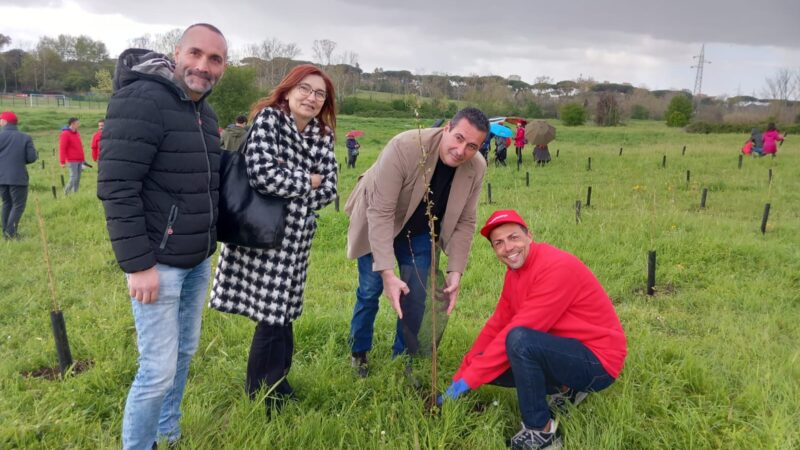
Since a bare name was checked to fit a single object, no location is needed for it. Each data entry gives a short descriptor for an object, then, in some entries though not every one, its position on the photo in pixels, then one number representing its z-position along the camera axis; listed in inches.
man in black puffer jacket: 72.9
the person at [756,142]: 660.1
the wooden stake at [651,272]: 197.6
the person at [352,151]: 723.4
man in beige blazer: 110.0
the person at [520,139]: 787.4
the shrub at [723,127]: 1429.6
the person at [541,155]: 731.4
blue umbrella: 613.3
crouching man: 99.0
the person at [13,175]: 288.5
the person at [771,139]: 639.8
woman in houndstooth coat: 96.7
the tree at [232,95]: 1279.5
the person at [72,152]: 430.3
